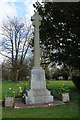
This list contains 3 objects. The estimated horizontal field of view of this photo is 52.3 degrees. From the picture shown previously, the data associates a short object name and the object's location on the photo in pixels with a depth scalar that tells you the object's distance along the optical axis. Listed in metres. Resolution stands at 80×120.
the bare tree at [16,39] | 13.27
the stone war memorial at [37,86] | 3.97
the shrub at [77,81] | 7.14
